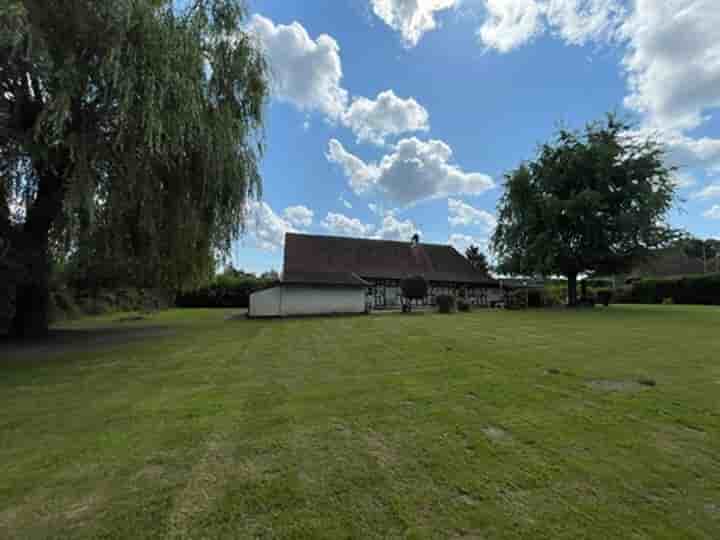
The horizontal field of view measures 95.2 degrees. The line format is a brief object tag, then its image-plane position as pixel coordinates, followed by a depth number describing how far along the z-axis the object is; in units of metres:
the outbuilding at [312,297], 18.48
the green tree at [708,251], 38.09
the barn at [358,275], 18.97
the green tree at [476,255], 44.16
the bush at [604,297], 25.61
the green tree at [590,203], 19.98
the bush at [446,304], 20.09
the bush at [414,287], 22.59
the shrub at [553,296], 25.02
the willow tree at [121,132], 6.83
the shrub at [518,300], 23.12
